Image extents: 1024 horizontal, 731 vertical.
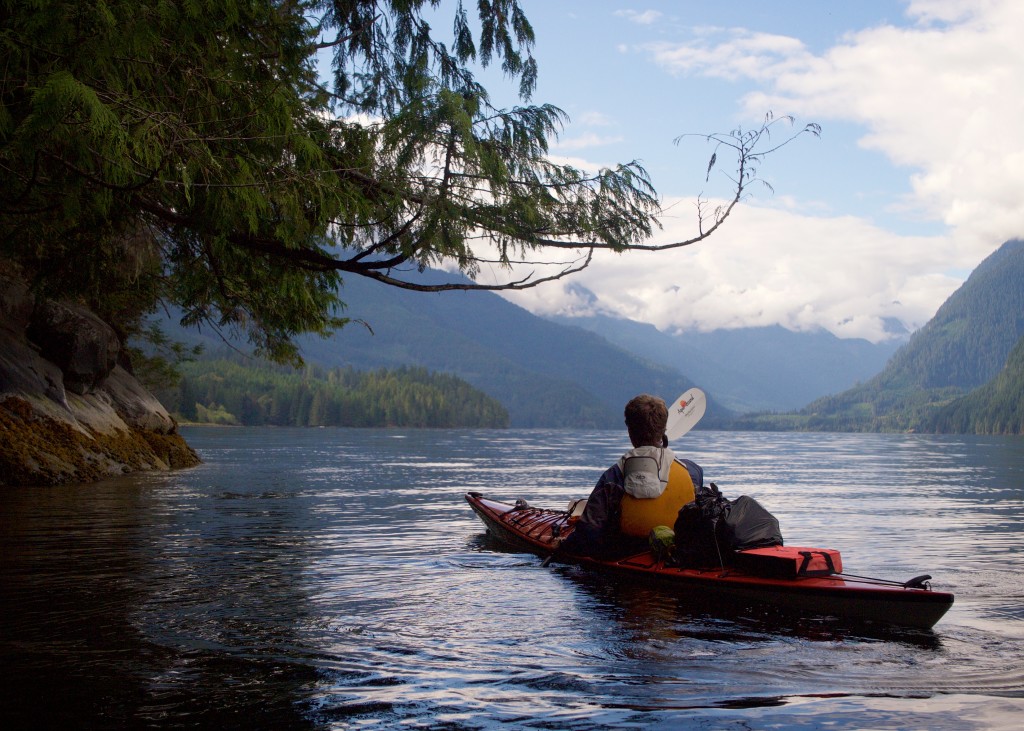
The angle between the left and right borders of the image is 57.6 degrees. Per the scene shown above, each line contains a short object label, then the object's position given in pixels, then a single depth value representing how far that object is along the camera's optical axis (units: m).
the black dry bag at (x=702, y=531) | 9.18
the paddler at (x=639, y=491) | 9.61
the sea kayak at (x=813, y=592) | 8.09
